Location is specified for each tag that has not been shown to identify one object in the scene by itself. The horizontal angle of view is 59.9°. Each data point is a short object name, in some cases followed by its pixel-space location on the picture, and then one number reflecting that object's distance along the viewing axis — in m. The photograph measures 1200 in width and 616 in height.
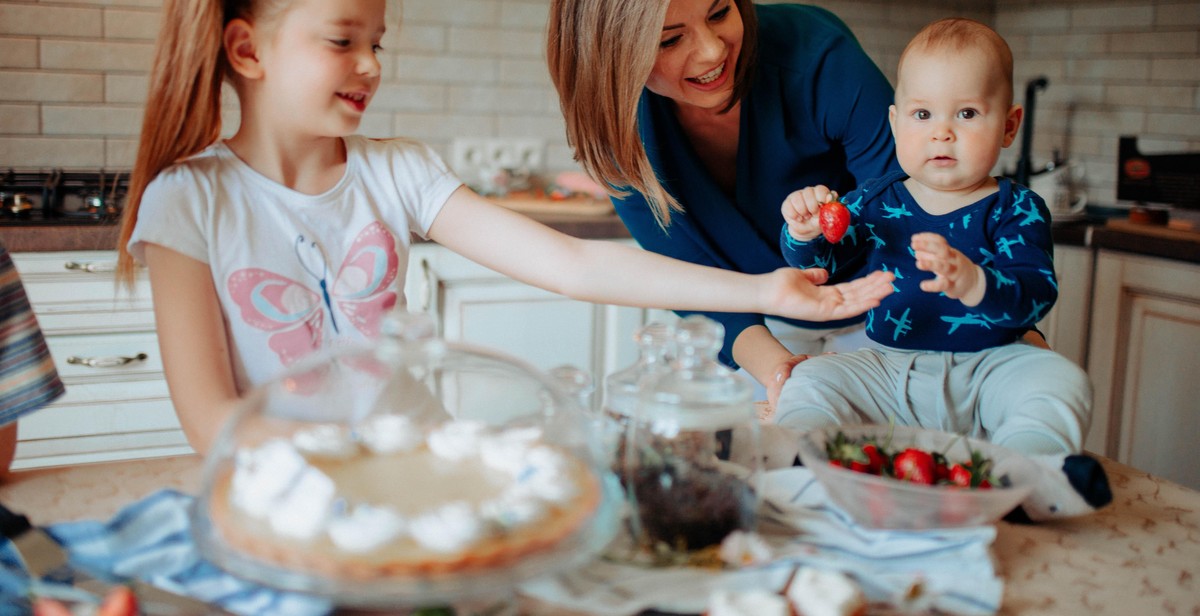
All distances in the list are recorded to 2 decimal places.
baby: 1.34
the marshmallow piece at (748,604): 0.77
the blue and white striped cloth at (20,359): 1.08
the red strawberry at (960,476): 1.00
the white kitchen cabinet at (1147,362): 2.68
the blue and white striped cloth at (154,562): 0.80
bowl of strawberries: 0.94
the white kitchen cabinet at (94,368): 2.38
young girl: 1.18
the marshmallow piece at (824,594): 0.79
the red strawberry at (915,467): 1.00
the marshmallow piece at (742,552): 0.89
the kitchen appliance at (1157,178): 2.80
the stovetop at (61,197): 2.46
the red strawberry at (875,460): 1.03
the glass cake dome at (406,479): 0.73
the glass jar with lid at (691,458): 0.91
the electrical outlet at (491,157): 3.19
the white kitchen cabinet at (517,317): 2.72
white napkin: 0.84
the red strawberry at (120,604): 0.71
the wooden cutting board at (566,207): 2.90
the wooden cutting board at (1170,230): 2.63
